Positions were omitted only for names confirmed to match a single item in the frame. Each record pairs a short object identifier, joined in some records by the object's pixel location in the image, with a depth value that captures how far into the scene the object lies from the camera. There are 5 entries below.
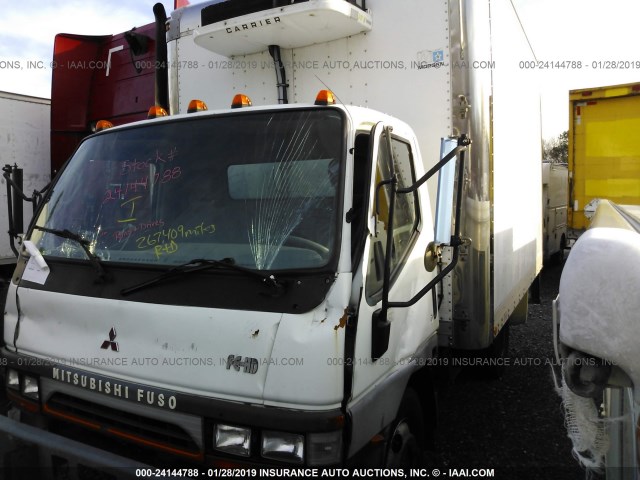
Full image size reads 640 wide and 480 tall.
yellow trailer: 9.19
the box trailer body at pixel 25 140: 6.09
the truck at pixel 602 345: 1.36
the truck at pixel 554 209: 10.96
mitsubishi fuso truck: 1.94
